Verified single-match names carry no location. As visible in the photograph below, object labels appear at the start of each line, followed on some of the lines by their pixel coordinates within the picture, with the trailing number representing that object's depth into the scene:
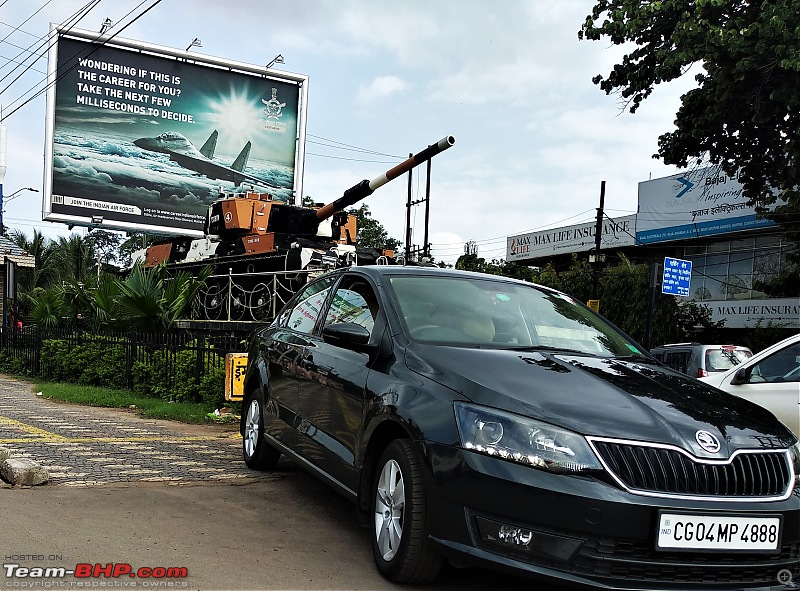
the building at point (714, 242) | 28.39
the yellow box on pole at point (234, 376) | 9.59
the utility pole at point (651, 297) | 12.05
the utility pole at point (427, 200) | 30.32
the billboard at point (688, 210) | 29.03
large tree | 13.25
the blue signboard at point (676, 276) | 17.77
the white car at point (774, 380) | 6.03
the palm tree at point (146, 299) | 13.53
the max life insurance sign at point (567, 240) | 35.25
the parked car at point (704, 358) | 13.34
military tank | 15.39
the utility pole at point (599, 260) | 29.33
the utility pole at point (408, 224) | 28.42
